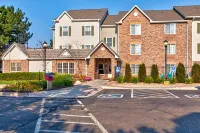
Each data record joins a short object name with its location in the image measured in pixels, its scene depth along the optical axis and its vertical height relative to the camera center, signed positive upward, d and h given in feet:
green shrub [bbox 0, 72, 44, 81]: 72.39 -3.96
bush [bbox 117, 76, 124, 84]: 60.56 -4.29
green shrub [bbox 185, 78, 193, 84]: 59.82 -4.82
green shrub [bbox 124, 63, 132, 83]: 61.24 -3.24
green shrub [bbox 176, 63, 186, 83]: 60.83 -2.48
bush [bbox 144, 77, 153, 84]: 59.83 -4.51
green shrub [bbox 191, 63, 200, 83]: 61.40 -2.49
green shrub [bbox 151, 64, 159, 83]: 61.09 -2.18
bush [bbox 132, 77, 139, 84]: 60.17 -4.56
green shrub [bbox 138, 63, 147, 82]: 61.78 -2.56
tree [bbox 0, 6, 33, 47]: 105.86 +26.23
